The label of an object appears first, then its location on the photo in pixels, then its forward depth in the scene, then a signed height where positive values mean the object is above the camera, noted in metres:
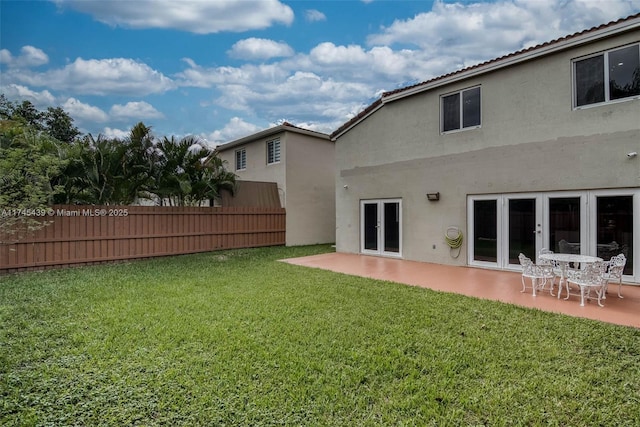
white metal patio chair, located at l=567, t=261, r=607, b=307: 6.66 -1.22
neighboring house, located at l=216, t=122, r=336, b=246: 17.34 +2.26
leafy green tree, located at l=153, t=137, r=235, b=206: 13.66 +1.75
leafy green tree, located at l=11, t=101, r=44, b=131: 23.44 +7.25
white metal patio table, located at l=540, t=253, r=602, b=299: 7.27 -0.97
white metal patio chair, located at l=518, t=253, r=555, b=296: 7.39 -1.26
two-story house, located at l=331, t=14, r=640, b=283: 8.38 +1.76
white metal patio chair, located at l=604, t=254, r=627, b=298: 7.05 -1.13
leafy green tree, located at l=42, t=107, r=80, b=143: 25.25 +6.92
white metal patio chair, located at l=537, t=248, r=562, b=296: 7.41 -1.19
